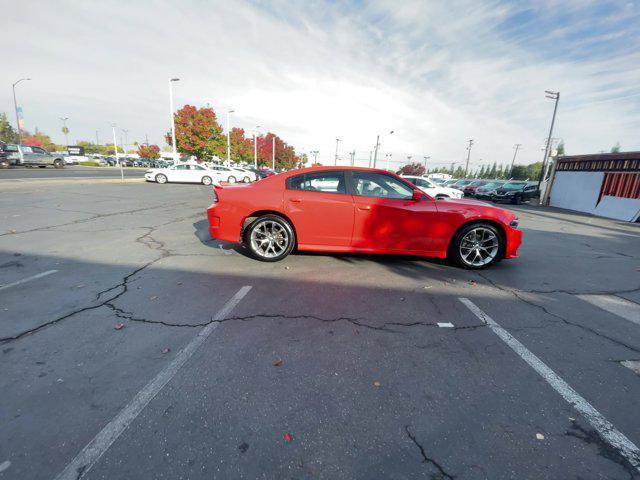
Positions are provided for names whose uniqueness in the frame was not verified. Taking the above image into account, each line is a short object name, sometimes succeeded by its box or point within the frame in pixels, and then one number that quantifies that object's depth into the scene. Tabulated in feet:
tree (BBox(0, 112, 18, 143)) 186.54
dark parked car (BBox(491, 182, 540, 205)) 70.69
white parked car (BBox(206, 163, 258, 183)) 77.66
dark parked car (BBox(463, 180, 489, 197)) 85.10
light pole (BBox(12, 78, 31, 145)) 123.54
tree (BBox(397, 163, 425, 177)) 278.26
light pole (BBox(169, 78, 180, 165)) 83.74
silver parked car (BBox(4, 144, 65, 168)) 88.33
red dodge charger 15.29
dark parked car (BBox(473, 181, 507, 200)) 75.18
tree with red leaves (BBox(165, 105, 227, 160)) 112.16
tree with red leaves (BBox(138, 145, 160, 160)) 244.77
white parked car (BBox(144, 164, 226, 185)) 69.51
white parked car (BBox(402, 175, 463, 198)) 52.54
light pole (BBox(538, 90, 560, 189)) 77.25
